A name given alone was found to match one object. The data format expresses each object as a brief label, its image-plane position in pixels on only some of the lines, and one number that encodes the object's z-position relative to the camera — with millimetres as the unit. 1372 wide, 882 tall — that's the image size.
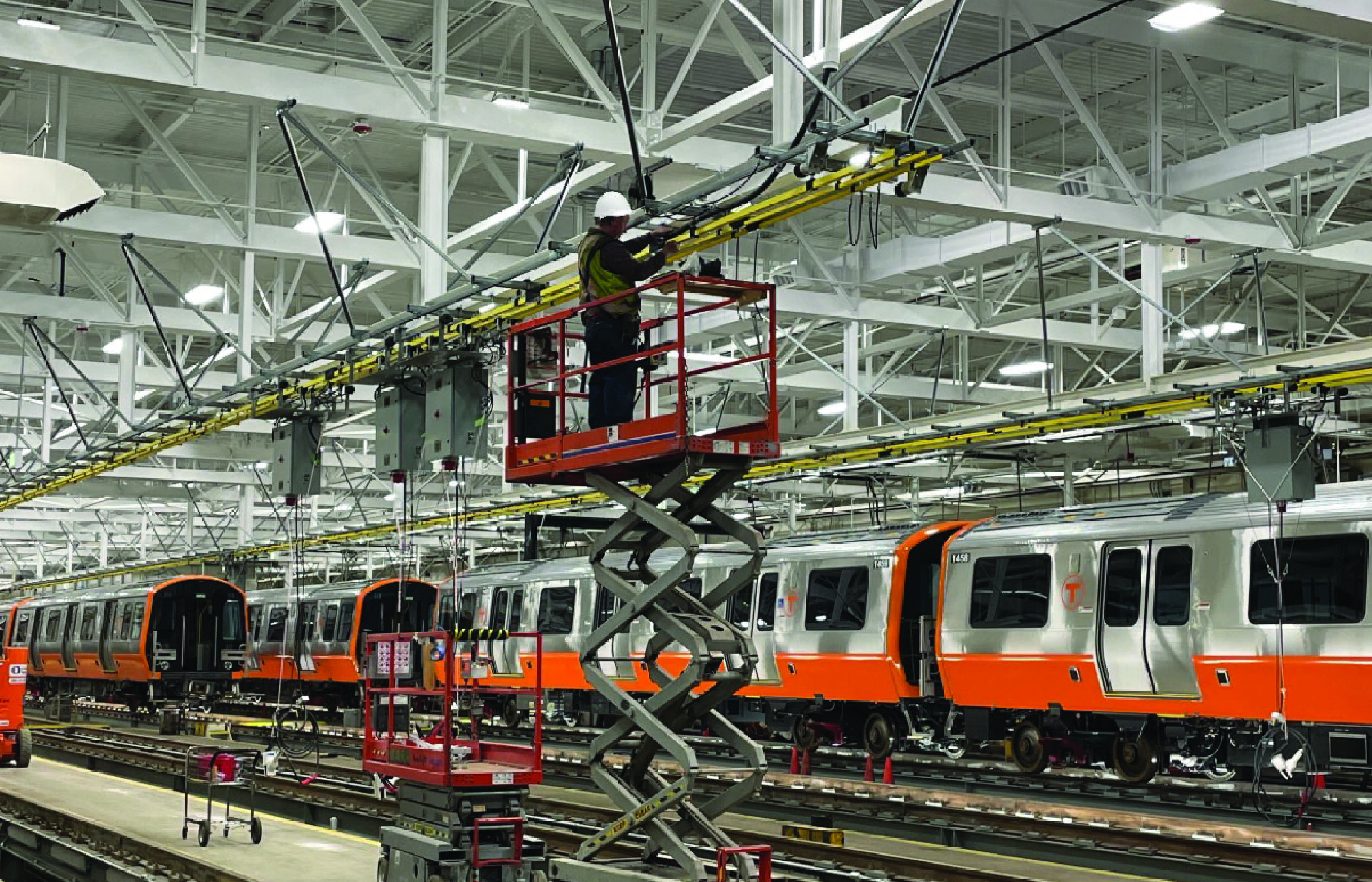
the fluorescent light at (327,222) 19016
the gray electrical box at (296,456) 18234
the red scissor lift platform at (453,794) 10211
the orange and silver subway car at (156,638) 30984
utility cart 13914
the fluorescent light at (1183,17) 11539
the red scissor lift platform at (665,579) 8984
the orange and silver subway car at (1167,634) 13992
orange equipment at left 20688
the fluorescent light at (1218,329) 21319
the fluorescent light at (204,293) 22219
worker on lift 9664
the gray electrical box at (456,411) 14781
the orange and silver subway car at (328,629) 31578
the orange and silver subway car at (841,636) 18484
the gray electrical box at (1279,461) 14367
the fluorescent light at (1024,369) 25077
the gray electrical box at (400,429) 15438
